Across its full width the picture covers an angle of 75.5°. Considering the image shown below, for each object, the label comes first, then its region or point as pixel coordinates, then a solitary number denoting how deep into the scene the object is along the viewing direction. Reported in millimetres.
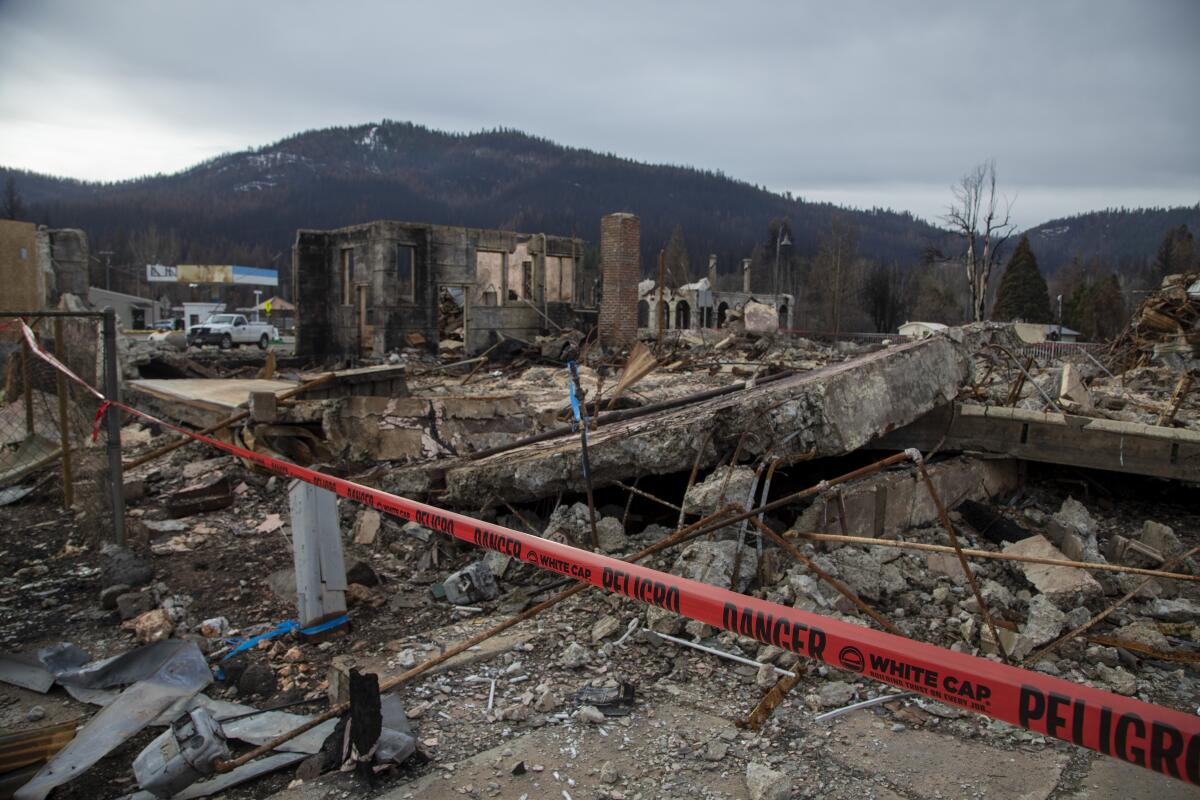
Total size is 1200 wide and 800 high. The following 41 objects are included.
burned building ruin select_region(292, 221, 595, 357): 21250
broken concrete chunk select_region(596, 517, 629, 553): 4793
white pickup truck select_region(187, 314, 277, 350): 34125
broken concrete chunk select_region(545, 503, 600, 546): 4820
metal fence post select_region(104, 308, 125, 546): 4996
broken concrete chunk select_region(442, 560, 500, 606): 4516
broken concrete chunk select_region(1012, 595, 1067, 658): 3905
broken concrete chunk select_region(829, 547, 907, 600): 4344
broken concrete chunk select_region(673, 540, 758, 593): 4109
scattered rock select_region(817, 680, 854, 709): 3332
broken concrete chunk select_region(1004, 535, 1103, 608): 4406
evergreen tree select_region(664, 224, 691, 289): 66725
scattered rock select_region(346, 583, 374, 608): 4422
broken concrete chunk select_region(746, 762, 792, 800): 2627
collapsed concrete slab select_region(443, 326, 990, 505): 5004
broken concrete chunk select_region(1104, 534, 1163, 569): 5320
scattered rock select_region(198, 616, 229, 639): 4145
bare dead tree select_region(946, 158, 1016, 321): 34906
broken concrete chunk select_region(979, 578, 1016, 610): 4320
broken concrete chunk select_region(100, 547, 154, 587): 4691
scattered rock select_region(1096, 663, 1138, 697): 3617
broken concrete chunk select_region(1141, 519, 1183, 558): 5541
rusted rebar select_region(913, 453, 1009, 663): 3316
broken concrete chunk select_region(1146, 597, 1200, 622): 4449
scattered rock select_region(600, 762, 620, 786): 2770
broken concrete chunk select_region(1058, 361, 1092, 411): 7320
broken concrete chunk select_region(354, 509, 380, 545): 5547
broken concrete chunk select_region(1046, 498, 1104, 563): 5289
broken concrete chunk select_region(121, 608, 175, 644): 4062
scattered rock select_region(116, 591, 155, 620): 4336
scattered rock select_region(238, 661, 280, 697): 3525
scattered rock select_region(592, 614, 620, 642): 3901
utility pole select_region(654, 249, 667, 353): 17005
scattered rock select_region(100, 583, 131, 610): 4480
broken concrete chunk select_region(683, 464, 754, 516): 4465
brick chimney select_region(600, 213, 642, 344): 20886
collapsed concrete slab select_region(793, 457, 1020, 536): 4922
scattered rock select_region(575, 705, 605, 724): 3186
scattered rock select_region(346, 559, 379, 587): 4609
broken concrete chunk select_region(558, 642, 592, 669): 3650
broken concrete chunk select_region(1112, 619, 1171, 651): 3957
